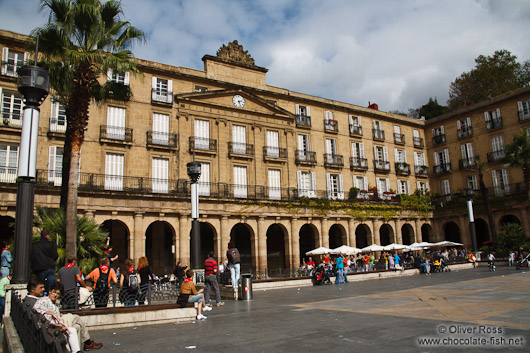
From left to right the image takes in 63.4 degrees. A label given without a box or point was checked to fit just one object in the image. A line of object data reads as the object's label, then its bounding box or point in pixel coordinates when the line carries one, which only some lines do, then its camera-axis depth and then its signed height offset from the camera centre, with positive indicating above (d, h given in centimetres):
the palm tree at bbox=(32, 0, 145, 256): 1631 +826
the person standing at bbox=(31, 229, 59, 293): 1059 +16
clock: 3384 +1204
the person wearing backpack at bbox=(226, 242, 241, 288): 1631 -36
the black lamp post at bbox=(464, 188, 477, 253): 3428 +220
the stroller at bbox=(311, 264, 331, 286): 2331 -134
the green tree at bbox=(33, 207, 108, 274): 1608 +104
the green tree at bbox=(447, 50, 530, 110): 4881 +1921
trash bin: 1634 -125
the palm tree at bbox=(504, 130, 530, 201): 3566 +726
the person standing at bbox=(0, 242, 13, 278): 1509 +27
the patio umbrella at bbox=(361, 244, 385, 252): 3324 +5
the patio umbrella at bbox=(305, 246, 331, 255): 3181 +2
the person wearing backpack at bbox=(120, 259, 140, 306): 1204 -78
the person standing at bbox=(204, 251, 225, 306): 1452 -75
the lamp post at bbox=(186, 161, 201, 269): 1838 +237
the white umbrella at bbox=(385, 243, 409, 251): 3356 +6
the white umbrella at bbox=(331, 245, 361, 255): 3133 -2
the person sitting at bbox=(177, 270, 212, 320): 1162 -104
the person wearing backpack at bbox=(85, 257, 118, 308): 1192 -55
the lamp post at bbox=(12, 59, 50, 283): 944 +231
